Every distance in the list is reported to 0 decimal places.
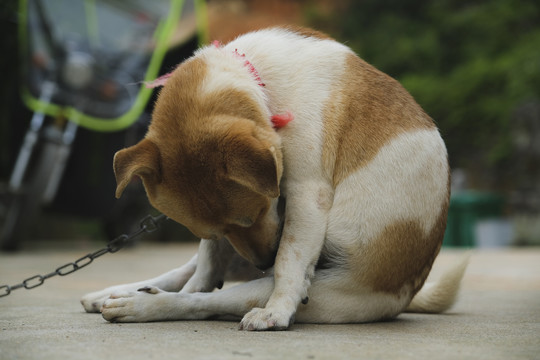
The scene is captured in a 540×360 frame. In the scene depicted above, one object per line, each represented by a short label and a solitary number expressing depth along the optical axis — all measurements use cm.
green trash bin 1066
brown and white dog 270
